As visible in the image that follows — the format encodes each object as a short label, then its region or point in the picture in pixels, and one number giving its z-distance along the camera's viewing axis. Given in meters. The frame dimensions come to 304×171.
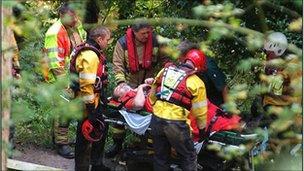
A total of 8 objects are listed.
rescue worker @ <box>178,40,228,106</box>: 12.68
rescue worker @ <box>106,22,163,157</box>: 13.96
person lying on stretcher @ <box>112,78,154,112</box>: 12.85
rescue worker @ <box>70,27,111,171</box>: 12.00
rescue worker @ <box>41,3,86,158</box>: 14.12
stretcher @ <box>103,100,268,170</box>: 11.73
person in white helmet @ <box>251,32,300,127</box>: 11.31
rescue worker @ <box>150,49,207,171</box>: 11.24
